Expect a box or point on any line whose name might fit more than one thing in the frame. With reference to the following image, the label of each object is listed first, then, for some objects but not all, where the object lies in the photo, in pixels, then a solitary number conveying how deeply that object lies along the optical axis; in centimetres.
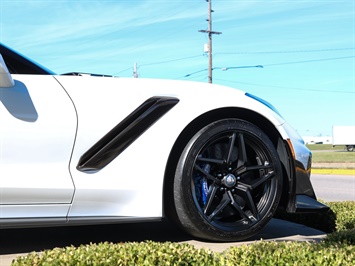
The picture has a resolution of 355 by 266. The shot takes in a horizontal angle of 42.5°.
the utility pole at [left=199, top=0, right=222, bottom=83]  3438
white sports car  277
